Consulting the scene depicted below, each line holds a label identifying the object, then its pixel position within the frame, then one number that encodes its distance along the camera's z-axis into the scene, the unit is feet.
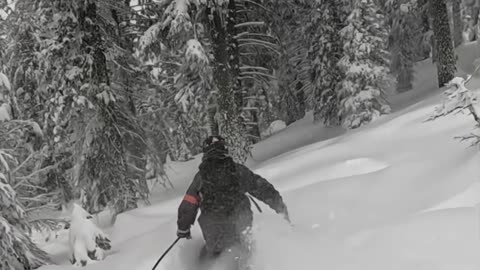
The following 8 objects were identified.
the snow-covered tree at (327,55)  60.23
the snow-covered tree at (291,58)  58.22
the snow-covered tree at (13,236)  27.30
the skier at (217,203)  19.16
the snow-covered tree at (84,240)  24.61
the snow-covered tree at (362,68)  55.93
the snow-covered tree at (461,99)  19.33
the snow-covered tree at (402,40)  75.66
